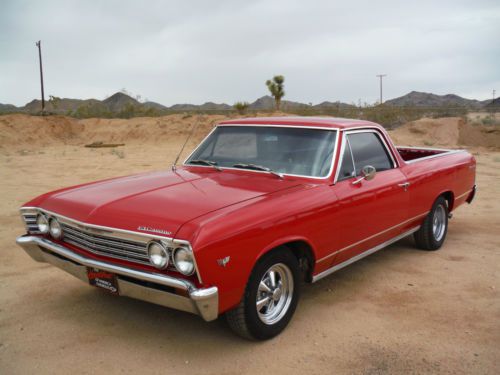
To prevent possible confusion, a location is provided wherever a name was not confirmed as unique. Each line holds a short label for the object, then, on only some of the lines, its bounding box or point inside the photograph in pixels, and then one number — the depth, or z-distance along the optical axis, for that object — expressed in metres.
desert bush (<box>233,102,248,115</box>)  30.72
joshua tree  34.56
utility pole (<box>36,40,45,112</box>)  30.66
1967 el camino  3.09
